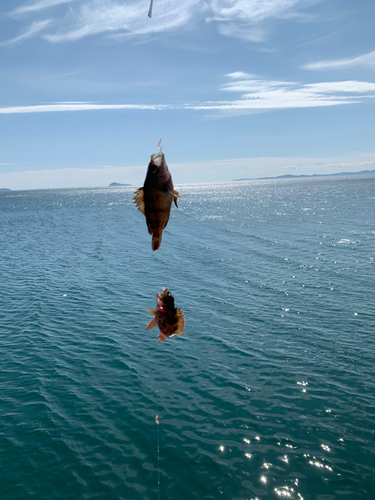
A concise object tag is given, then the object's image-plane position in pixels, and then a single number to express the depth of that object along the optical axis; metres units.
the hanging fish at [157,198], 4.28
